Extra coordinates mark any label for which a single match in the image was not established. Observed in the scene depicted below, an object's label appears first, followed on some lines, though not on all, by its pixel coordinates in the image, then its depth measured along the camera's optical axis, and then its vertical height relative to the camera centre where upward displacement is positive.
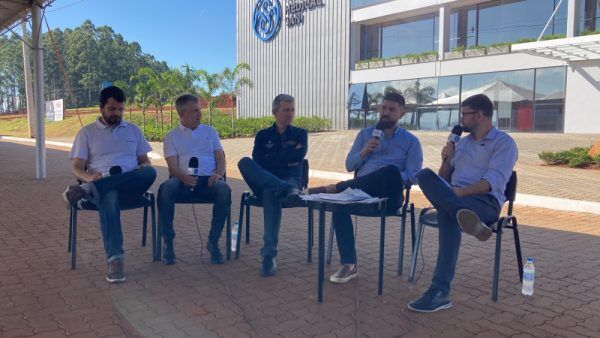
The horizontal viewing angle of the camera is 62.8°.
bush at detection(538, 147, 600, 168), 12.52 -0.82
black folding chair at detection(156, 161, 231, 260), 4.62 -0.95
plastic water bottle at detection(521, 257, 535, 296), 3.68 -1.14
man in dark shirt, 4.20 -0.38
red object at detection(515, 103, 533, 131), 24.08 +0.41
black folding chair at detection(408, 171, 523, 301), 3.59 -0.76
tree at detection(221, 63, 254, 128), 31.44 +2.79
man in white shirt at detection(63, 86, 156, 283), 4.10 -0.41
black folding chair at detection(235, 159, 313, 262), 4.59 -0.72
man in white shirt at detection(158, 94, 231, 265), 4.55 -0.49
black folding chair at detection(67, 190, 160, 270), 4.34 -0.76
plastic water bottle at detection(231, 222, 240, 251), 4.86 -1.12
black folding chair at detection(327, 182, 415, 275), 3.94 -0.74
